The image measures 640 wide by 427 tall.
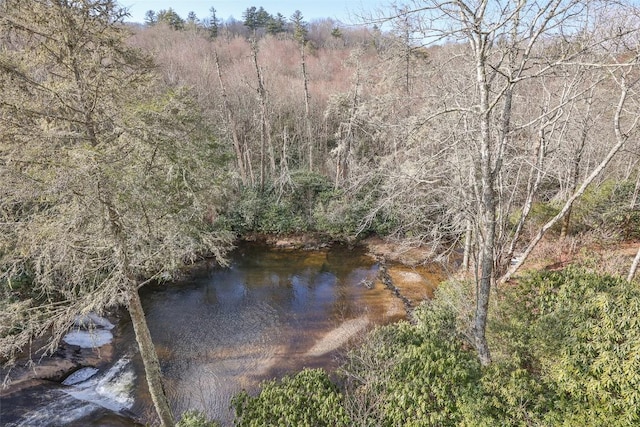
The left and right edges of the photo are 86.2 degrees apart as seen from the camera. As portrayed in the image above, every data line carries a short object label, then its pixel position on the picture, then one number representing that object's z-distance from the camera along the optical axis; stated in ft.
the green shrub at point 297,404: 16.69
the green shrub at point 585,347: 13.41
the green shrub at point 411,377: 16.48
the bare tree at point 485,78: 15.03
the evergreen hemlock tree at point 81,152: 15.05
